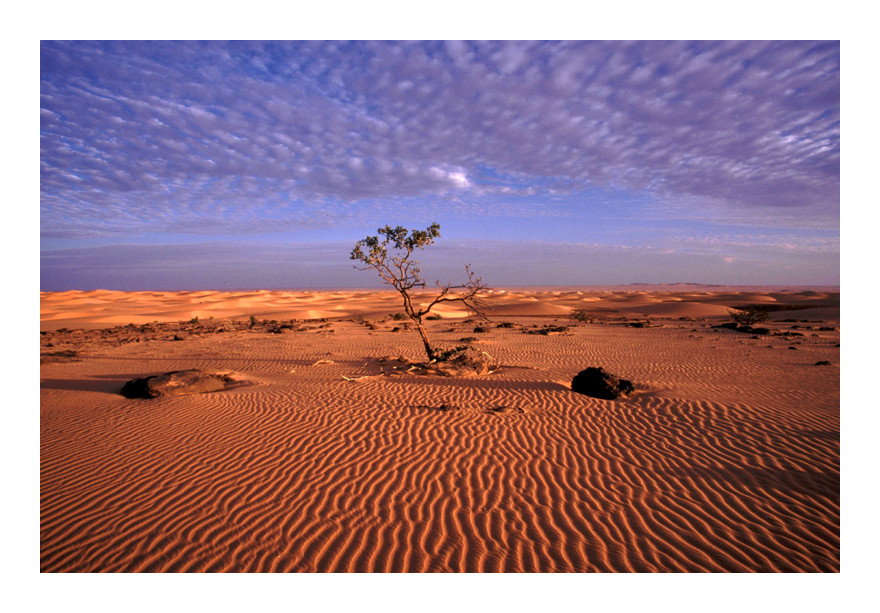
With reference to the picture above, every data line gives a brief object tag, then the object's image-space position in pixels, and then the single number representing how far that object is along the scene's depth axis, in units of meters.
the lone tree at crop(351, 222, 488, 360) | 11.07
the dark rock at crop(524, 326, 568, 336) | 22.81
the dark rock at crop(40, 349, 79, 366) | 13.86
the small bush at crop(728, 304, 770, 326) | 26.34
